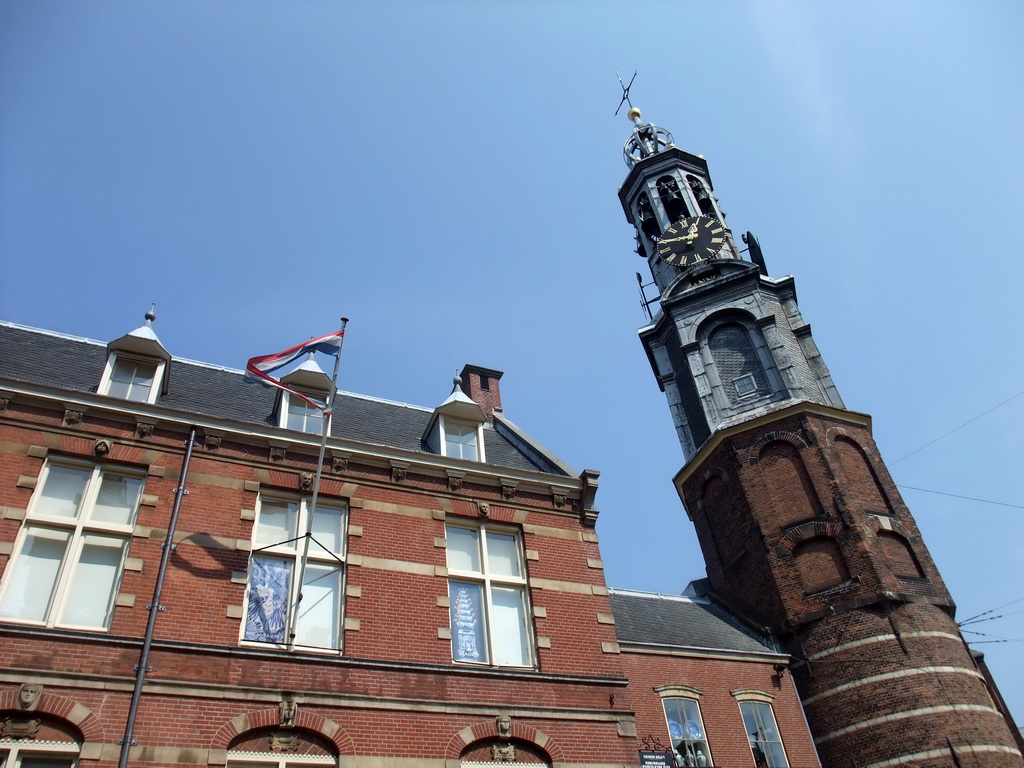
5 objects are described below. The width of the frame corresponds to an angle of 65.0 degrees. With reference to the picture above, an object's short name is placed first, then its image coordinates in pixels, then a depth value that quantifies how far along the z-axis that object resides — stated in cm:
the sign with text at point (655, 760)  1668
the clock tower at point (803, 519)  2011
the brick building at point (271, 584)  1082
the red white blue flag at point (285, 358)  1452
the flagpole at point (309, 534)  1216
